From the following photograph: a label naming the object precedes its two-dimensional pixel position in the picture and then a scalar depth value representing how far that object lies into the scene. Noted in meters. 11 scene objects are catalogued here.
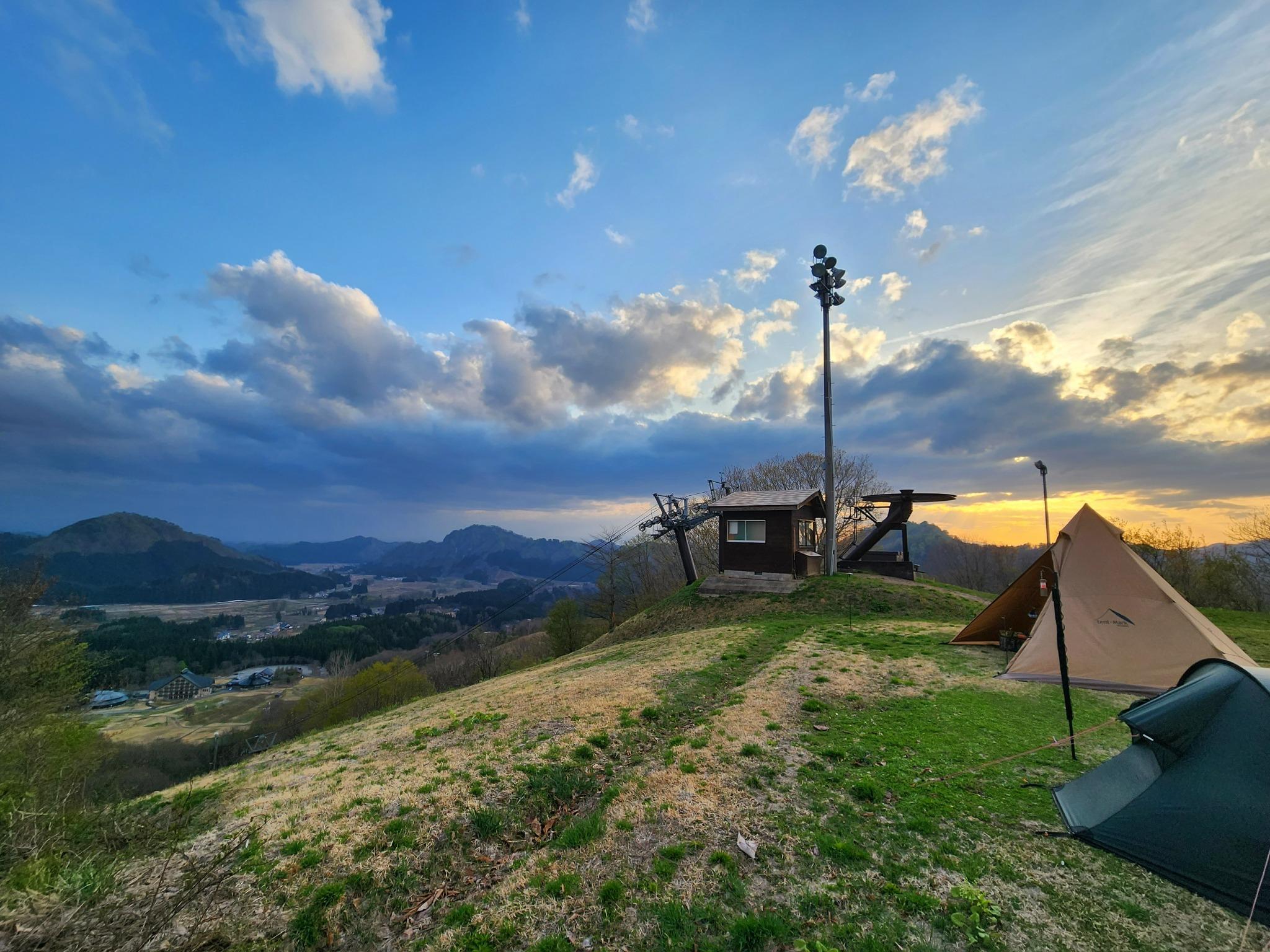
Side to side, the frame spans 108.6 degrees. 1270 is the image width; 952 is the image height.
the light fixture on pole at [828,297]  25.85
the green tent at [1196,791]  4.90
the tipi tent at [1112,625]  10.77
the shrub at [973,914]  4.45
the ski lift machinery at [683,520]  30.94
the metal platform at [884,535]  31.66
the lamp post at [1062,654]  7.86
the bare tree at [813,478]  45.00
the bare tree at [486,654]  47.84
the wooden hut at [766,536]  27.00
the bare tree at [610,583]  40.38
